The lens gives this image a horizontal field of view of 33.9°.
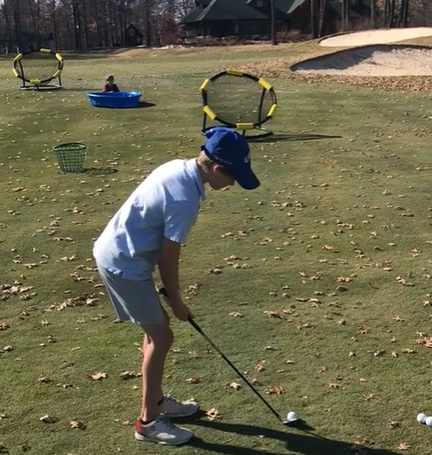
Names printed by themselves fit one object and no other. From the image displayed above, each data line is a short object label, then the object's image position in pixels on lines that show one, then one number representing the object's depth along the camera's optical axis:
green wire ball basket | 11.15
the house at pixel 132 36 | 77.00
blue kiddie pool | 17.89
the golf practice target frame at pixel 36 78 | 22.17
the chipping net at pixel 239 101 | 14.71
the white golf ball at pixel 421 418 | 4.11
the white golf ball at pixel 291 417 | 4.12
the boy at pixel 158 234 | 3.45
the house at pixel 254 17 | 67.88
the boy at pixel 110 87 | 19.12
